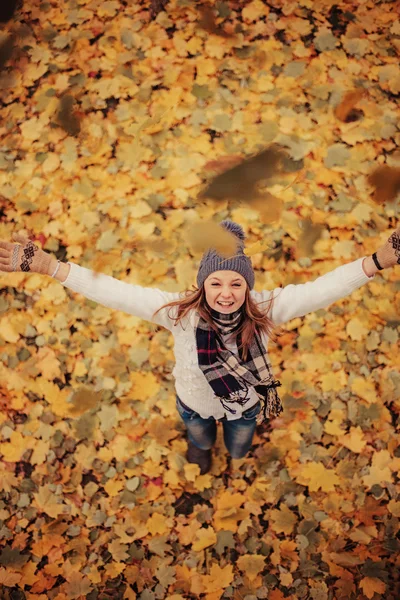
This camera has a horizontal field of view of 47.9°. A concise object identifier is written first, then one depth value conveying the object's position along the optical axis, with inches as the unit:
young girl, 64.1
